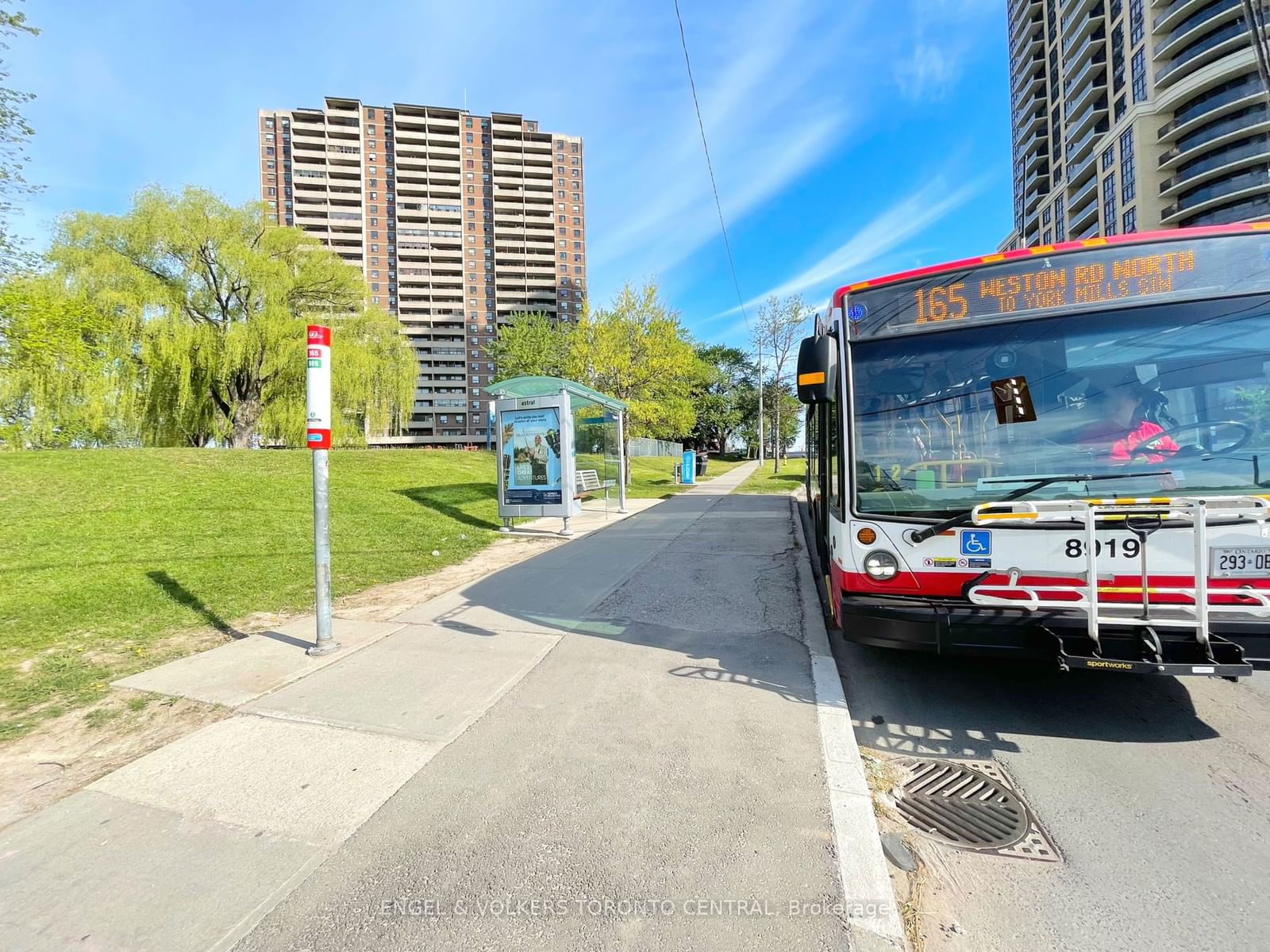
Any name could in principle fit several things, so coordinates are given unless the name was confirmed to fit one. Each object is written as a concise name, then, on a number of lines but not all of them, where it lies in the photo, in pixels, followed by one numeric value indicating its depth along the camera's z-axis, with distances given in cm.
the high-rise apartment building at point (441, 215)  8844
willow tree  2014
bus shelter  1150
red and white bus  291
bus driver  318
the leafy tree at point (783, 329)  3027
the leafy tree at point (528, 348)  3916
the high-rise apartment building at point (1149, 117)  4375
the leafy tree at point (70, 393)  1255
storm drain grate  247
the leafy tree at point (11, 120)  806
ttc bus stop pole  456
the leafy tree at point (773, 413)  3438
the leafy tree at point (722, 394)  5886
